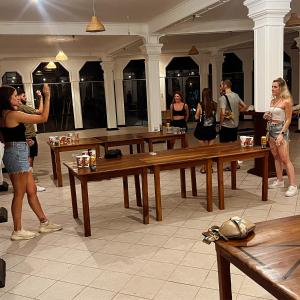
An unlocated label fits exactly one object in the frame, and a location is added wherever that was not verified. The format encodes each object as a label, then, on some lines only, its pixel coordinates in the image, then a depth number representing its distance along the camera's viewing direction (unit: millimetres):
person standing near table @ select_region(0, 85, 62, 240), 3753
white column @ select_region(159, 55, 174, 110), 15968
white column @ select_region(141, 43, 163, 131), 9359
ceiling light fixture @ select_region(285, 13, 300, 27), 6430
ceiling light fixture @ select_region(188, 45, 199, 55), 10102
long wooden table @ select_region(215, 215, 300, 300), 1611
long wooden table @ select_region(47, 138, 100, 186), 6105
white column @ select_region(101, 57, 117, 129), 14578
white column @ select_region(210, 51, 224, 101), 14227
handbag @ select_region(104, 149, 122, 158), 4555
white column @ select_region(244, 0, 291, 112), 5410
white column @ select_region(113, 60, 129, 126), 15852
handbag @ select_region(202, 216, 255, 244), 2006
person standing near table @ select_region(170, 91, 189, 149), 7695
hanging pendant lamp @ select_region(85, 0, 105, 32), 5559
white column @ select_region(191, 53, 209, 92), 15766
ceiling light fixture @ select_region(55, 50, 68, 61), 9275
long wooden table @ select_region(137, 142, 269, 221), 4246
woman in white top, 5023
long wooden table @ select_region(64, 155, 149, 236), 3852
